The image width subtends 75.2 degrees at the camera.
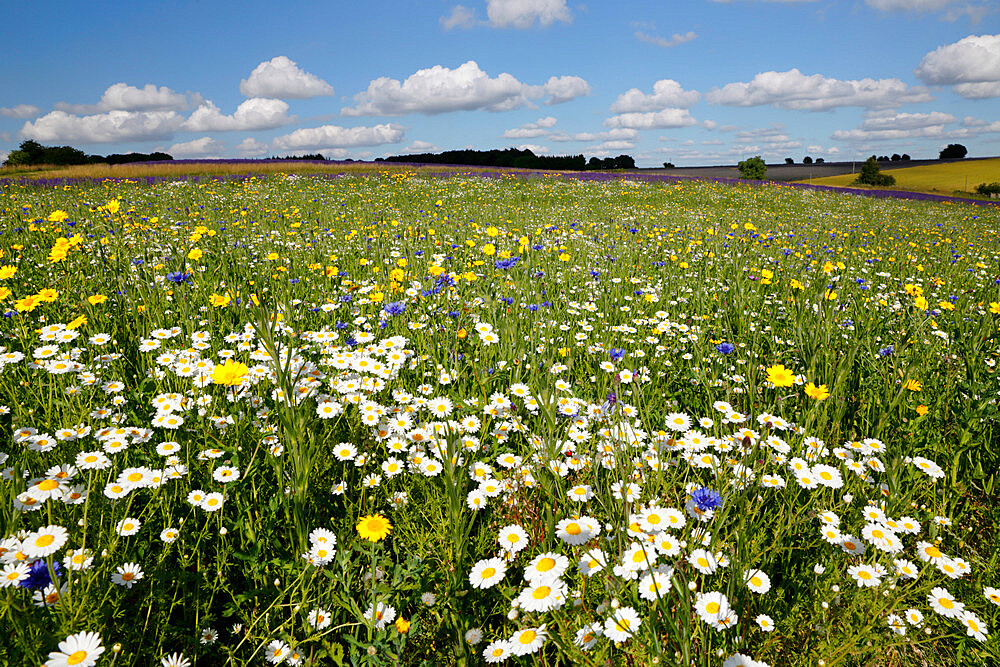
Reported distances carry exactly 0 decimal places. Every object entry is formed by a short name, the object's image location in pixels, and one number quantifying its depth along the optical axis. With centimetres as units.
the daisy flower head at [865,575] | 71
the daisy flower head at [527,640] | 64
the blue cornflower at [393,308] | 123
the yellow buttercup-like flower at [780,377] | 88
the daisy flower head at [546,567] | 69
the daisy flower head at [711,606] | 64
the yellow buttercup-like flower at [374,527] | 73
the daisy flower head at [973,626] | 67
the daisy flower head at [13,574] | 62
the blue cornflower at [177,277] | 137
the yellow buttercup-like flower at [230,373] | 85
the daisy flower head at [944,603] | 70
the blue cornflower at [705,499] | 69
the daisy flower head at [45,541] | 65
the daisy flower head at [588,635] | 65
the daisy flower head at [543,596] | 66
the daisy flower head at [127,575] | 68
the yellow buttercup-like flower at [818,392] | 84
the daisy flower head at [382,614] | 69
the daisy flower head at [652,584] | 65
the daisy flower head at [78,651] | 58
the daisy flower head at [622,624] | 63
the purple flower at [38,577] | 62
